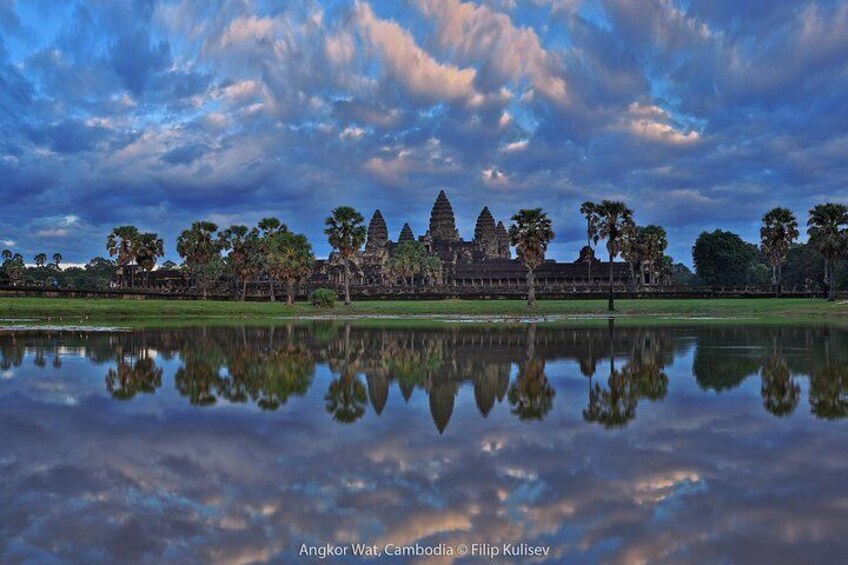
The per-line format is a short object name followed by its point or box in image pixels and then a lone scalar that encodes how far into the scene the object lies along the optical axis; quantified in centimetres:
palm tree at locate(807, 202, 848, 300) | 7144
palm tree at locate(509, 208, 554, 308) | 7188
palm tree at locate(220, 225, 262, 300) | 9688
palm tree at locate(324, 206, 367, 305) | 7856
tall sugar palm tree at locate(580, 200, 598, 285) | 7806
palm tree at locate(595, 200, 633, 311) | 7412
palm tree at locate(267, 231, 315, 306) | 7794
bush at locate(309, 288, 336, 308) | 7269
